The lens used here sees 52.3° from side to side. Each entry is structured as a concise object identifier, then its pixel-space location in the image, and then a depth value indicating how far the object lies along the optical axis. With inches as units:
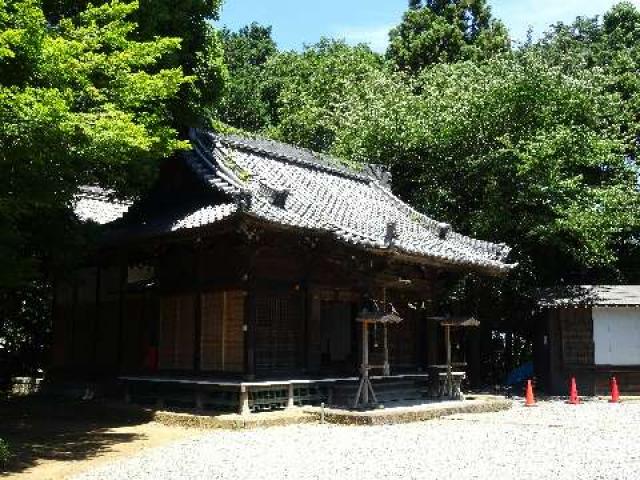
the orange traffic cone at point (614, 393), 780.3
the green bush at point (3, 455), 350.0
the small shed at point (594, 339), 840.9
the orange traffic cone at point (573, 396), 739.4
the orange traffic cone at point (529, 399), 704.8
